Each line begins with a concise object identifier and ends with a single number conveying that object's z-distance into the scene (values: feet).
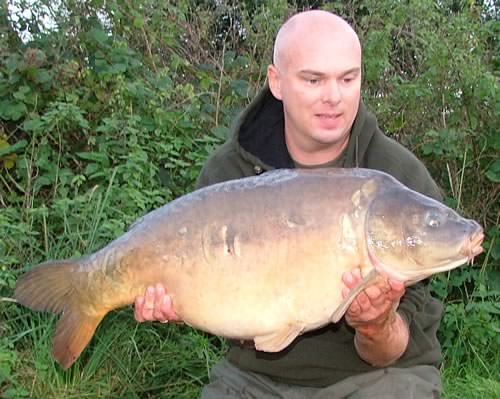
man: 7.36
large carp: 6.02
